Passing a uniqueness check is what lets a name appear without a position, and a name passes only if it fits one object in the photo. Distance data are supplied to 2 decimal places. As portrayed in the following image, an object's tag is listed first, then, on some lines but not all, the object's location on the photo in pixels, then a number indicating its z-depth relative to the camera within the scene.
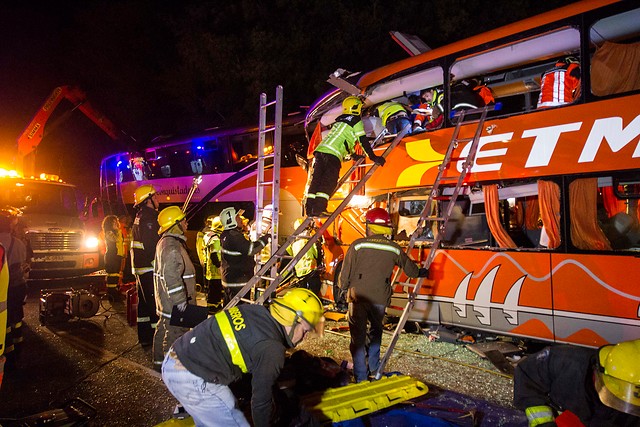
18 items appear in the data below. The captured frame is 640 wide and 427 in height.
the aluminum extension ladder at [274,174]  5.40
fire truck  10.38
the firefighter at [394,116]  5.84
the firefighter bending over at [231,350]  2.38
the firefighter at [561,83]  4.72
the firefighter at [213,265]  7.61
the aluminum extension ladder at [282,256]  4.60
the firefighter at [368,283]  4.57
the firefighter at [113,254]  9.02
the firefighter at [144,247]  5.81
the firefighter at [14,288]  5.12
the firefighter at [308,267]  7.21
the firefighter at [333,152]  5.45
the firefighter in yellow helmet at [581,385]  1.99
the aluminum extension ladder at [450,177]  4.79
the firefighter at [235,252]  5.72
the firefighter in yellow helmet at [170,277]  4.52
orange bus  4.21
